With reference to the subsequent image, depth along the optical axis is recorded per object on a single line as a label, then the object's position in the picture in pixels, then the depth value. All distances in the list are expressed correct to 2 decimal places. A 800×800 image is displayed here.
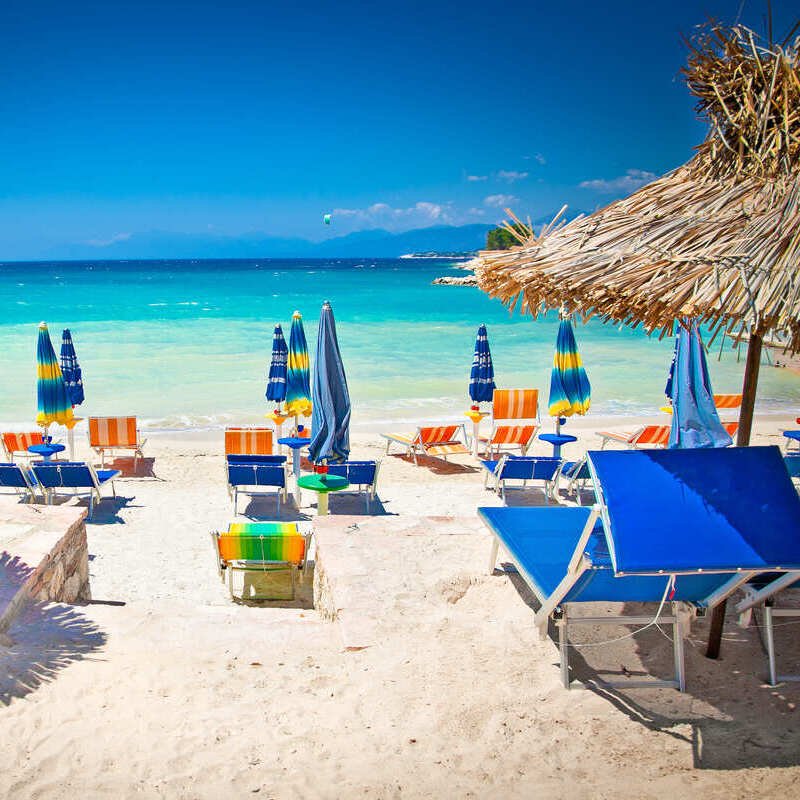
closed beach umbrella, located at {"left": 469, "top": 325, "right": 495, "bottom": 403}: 9.16
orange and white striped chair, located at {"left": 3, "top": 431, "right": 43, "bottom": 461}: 8.91
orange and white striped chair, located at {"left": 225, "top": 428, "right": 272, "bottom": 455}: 8.52
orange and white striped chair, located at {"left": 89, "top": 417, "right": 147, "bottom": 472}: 9.18
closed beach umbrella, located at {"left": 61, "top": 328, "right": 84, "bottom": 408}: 9.06
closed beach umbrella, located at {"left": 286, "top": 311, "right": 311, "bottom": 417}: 8.55
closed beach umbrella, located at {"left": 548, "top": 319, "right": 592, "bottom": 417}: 8.30
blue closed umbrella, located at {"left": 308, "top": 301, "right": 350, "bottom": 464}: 6.81
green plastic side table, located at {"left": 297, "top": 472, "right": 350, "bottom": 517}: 6.58
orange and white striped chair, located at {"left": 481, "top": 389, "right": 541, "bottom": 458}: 9.62
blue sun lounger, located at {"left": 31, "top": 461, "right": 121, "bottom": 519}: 7.24
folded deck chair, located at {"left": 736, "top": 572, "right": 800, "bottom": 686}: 3.33
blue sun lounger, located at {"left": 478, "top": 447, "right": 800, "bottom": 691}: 3.06
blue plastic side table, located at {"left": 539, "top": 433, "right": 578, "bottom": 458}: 8.59
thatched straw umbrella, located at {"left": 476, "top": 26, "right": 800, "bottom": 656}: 3.21
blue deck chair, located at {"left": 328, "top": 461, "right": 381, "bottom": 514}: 7.47
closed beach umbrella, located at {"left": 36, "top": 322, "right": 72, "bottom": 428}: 7.92
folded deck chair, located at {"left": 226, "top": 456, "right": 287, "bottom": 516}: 7.43
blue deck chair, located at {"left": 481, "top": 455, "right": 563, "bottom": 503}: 7.71
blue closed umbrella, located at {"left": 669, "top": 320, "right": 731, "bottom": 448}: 5.38
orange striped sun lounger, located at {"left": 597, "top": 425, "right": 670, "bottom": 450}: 9.20
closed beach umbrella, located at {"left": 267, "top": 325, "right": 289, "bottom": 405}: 9.05
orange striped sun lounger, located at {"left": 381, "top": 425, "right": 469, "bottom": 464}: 9.31
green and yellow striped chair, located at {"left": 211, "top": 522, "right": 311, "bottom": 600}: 5.48
